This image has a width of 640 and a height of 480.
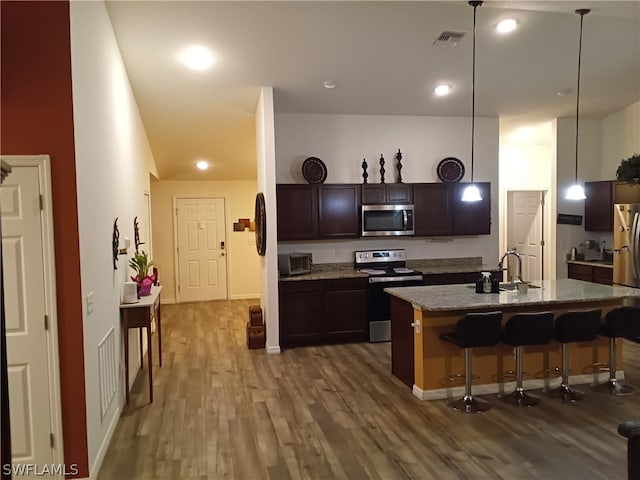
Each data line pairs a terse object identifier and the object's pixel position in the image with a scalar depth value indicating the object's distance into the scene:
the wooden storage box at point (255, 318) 5.79
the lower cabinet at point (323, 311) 5.70
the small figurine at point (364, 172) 6.28
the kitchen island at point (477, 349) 3.90
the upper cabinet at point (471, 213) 6.46
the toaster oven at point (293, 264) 5.84
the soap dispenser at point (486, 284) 4.12
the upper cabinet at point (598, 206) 6.68
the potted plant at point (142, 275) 4.34
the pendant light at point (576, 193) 4.33
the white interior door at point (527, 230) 8.18
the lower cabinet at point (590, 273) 6.41
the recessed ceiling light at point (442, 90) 5.56
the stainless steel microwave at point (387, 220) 6.16
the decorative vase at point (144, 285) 4.33
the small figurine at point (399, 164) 6.40
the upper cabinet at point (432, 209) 6.34
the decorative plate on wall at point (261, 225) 5.53
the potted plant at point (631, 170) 5.84
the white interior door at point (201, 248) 8.81
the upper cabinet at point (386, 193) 6.19
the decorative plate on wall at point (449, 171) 6.54
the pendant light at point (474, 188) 3.78
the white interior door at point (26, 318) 2.62
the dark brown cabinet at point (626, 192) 6.10
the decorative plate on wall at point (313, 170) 6.09
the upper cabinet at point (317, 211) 5.93
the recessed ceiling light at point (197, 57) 4.34
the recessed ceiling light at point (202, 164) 7.78
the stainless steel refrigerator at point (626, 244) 5.87
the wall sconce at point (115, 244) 3.74
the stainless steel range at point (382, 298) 5.86
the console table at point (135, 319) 4.03
